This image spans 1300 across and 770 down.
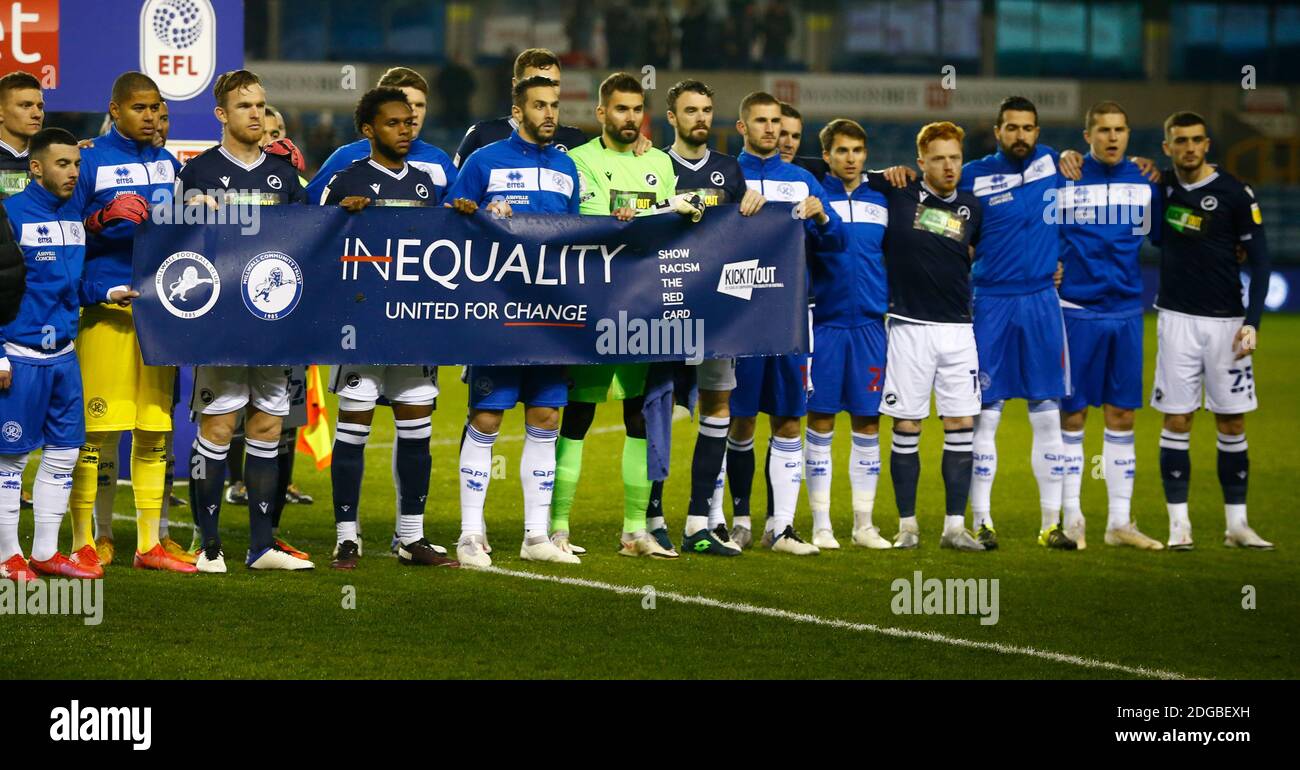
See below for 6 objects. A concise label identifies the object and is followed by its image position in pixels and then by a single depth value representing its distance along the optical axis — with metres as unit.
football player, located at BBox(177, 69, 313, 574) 14.49
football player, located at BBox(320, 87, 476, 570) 14.86
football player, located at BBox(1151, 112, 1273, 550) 17.81
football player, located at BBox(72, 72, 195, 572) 14.66
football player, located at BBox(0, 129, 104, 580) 13.73
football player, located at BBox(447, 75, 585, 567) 15.33
